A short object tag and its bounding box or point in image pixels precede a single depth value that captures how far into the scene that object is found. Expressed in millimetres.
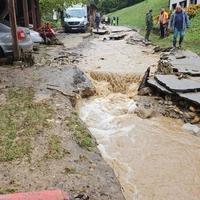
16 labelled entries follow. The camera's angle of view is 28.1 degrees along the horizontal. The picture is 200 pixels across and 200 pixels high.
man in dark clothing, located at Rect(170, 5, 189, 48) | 15605
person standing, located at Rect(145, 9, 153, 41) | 21266
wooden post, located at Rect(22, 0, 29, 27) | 14869
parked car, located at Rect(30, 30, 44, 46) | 16847
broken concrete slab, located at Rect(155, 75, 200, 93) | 9719
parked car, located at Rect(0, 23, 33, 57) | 12594
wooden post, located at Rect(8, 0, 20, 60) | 11908
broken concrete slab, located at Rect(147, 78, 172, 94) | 9994
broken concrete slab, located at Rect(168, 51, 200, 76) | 11566
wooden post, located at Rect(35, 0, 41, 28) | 21814
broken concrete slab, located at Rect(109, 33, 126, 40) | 24119
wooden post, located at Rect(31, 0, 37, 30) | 20338
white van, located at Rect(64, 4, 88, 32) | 28750
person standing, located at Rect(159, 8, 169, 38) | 21219
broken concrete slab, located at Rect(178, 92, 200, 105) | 9086
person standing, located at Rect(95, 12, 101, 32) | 29366
